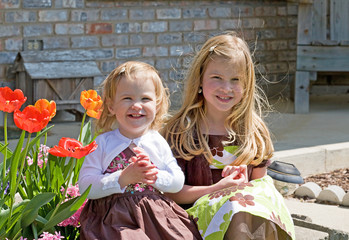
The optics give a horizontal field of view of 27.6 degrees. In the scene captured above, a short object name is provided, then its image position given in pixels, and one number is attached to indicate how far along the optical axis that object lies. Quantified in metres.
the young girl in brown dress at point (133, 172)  2.52
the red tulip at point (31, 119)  2.21
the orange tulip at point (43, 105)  2.43
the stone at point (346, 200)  4.29
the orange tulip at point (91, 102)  2.72
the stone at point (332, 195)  4.40
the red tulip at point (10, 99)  2.36
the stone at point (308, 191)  4.60
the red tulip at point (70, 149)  2.19
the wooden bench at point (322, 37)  8.38
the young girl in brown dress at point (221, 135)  2.78
